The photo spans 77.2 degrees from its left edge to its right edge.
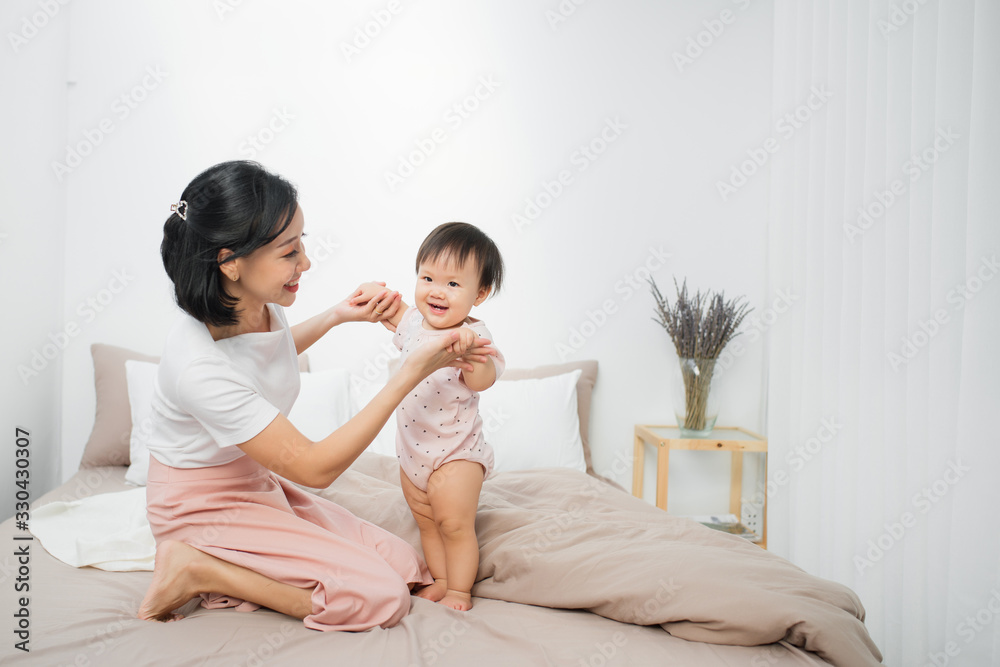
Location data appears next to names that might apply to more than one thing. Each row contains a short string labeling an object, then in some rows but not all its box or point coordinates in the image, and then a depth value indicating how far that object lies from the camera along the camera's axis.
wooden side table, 2.56
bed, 1.07
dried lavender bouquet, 2.62
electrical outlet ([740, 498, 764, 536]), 2.90
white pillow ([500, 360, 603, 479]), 2.68
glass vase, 2.63
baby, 1.39
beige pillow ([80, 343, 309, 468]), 2.34
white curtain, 1.58
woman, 1.19
